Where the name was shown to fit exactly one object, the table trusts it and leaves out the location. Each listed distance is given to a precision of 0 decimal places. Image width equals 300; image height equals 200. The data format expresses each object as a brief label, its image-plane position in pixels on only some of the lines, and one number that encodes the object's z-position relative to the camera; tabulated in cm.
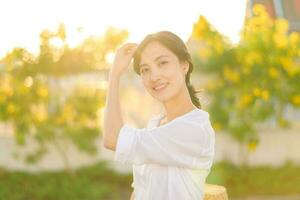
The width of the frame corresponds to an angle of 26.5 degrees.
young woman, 205
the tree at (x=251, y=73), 1085
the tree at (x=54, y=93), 1029
